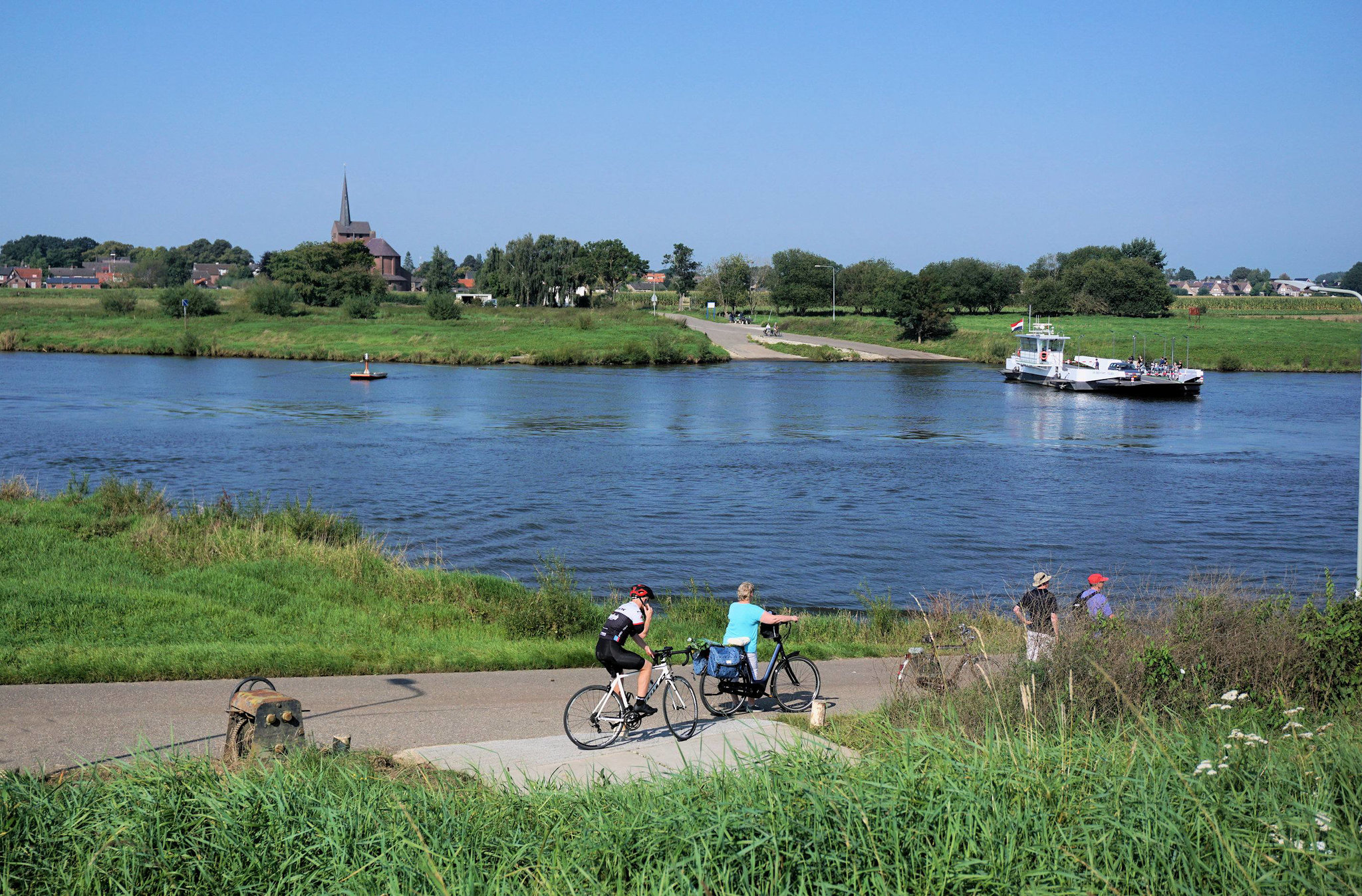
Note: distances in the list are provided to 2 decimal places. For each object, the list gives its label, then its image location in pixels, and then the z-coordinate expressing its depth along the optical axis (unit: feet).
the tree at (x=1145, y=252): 604.49
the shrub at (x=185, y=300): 346.74
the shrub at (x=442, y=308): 355.56
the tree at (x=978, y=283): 458.50
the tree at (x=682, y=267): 593.01
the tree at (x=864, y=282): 487.20
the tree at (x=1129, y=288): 445.37
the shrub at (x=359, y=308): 360.28
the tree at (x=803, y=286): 485.97
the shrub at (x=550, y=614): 51.16
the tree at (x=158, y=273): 590.96
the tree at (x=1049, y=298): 454.81
